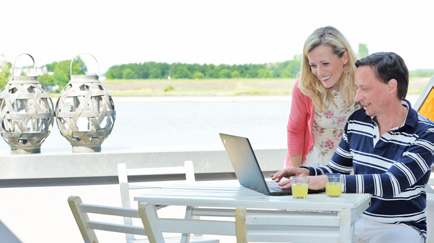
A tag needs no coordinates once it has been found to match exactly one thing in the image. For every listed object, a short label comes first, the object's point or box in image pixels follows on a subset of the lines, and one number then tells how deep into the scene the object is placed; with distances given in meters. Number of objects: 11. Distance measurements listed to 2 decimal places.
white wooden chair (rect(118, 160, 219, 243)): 5.23
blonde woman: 4.73
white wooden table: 4.02
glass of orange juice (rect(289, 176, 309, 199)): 4.12
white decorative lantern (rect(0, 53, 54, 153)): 6.05
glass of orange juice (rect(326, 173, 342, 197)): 4.15
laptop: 4.24
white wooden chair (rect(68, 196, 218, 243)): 4.16
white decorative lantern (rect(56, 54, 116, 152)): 6.09
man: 4.26
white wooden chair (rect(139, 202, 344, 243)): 3.99
